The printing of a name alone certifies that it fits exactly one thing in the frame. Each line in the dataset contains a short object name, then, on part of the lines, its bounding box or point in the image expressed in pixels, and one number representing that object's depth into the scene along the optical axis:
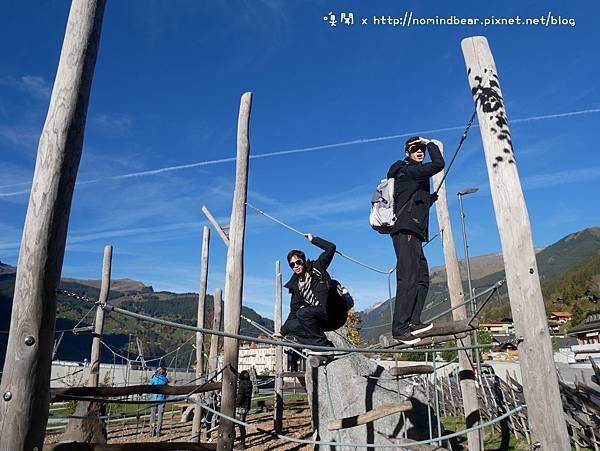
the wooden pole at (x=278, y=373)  12.91
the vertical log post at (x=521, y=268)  2.80
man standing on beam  4.63
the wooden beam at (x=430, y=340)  4.96
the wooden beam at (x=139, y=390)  4.41
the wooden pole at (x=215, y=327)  12.67
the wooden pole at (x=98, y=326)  11.70
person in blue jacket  12.43
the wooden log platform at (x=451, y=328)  4.45
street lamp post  8.43
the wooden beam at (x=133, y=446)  4.04
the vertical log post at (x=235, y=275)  4.98
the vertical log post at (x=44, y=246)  2.50
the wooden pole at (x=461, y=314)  6.53
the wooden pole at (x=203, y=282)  12.64
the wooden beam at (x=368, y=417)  5.50
